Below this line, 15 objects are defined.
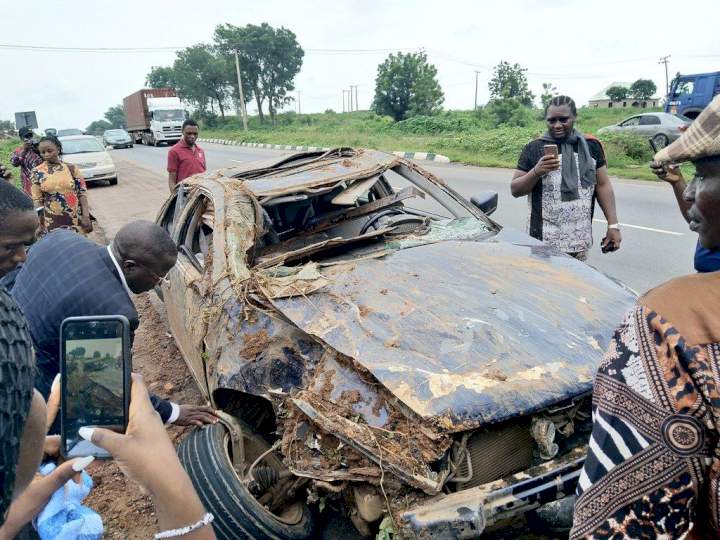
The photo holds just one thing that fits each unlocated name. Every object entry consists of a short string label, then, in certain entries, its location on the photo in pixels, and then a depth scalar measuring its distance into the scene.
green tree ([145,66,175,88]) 72.56
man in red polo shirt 6.81
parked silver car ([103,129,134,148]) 34.91
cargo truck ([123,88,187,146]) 34.19
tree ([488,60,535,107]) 31.52
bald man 2.19
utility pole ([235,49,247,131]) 42.28
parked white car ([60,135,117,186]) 14.12
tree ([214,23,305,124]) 51.59
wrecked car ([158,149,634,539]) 1.91
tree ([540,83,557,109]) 26.47
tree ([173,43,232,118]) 52.09
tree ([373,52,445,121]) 36.62
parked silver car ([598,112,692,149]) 18.61
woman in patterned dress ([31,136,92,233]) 5.77
